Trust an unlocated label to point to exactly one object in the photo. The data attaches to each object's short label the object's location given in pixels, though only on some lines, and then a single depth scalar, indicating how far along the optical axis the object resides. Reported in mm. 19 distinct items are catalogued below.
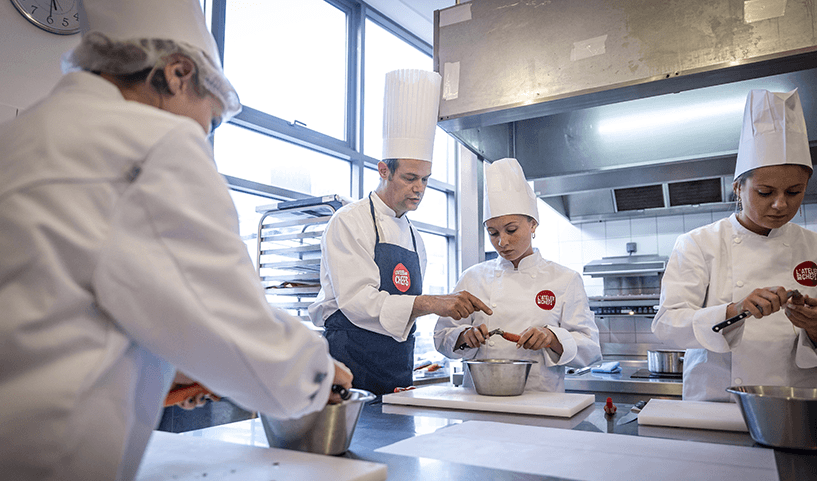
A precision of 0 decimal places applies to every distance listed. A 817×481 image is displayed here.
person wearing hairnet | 612
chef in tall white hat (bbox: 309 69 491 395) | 1932
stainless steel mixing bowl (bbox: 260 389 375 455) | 986
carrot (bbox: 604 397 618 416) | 1477
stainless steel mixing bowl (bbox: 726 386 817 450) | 988
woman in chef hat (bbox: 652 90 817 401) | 1691
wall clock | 2396
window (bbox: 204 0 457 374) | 3758
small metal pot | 2838
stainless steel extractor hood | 1619
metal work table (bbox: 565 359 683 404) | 2562
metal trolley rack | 3375
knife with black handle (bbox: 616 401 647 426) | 1399
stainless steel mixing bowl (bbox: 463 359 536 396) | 1682
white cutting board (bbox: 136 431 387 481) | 838
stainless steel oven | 3742
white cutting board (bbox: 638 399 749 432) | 1279
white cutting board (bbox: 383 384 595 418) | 1486
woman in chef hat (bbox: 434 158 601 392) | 1985
